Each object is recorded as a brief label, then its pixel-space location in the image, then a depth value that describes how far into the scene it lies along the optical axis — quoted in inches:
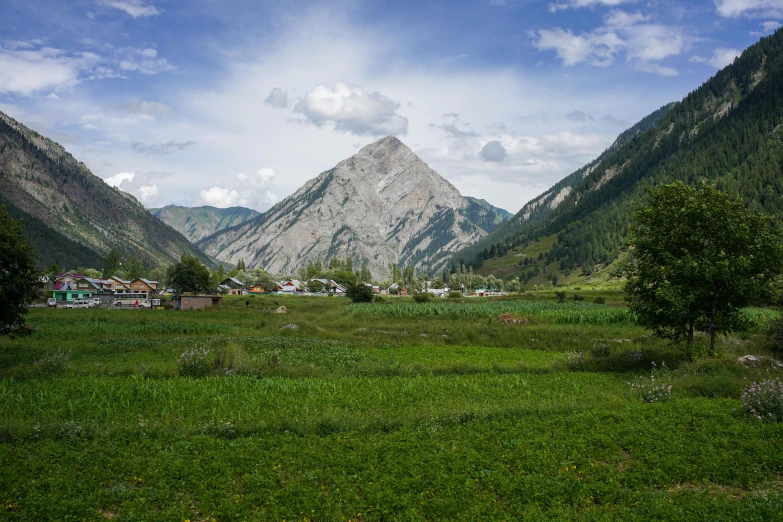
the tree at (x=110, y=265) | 7637.8
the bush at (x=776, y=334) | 1251.2
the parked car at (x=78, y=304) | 3674.2
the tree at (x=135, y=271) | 7676.7
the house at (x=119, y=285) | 5940.0
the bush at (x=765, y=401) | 711.1
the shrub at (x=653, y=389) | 850.8
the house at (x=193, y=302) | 3472.0
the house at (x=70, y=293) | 5008.4
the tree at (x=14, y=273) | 1173.7
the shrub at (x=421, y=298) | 4127.5
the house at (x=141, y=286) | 6178.6
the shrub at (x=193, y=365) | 1084.5
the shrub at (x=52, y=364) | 1053.8
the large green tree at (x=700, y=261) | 1109.1
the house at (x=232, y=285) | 7401.1
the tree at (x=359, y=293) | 4168.3
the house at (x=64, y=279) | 5585.6
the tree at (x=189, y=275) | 4734.3
